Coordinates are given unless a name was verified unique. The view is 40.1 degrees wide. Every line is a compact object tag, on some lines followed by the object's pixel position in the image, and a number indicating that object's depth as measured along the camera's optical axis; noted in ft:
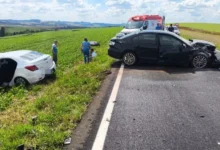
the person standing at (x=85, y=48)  54.90
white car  36.55
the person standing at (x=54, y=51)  55.98
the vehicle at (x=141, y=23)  82.12
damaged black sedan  41.52
